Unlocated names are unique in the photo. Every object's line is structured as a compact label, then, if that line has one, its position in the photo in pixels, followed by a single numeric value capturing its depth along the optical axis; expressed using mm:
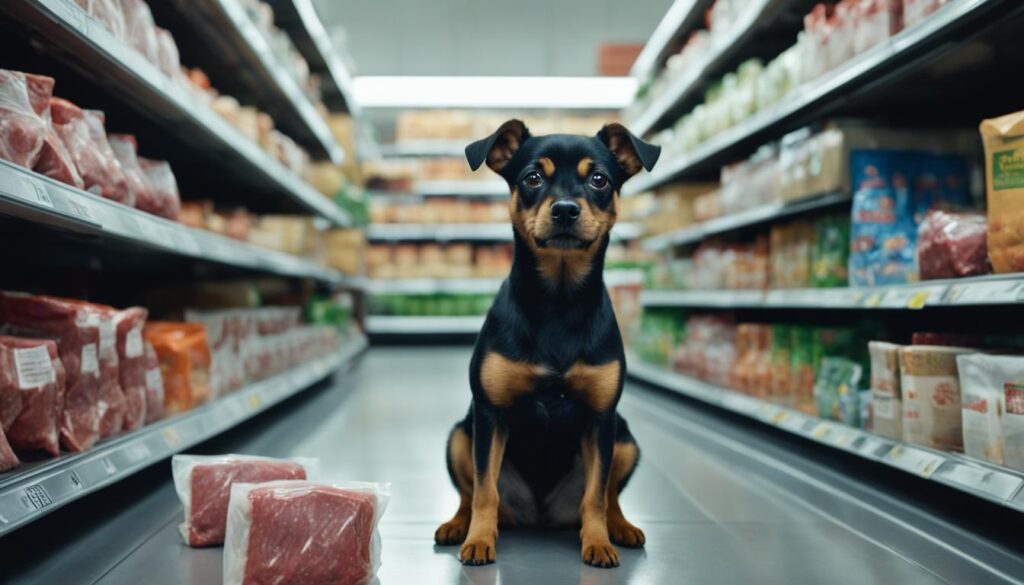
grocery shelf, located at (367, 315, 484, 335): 9500
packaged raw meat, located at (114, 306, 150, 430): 2143
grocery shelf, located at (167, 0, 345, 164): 3133
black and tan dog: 1708
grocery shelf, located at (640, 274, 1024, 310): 1901
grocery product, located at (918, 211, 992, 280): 2121
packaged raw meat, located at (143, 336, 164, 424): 2312
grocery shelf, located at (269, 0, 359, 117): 4863
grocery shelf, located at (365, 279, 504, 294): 9406
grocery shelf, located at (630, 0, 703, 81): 4961
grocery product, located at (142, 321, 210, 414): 2516
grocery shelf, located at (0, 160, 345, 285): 1525
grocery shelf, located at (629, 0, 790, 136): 3646
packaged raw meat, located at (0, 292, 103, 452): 1880
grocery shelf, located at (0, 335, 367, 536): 1479
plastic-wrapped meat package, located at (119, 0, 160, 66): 2322
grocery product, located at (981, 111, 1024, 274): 1903
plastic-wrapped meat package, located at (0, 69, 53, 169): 1601
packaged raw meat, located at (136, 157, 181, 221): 2426
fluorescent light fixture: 8297
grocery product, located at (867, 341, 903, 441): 2373
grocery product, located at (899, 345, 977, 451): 2150
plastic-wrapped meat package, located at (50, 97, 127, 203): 1931
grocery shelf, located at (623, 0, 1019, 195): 2084
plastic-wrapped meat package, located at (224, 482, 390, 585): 1480
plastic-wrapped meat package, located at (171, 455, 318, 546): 1822
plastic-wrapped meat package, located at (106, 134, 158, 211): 2275
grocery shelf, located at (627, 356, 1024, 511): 1814
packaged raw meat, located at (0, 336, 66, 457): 1632
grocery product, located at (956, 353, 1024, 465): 1876
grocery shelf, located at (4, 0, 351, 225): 1806
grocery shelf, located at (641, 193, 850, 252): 3134
